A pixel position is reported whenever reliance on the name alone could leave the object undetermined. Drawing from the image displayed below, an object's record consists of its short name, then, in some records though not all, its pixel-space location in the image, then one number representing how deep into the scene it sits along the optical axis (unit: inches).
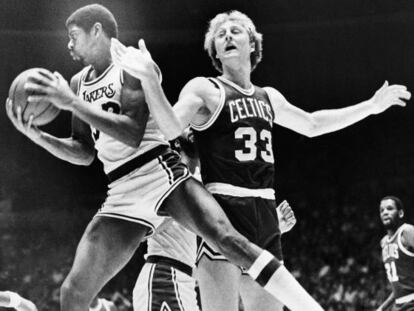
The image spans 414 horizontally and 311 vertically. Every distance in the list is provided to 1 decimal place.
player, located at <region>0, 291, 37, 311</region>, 192.9
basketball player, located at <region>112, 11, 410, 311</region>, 140.0
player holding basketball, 131.6
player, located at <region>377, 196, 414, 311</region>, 307.4
